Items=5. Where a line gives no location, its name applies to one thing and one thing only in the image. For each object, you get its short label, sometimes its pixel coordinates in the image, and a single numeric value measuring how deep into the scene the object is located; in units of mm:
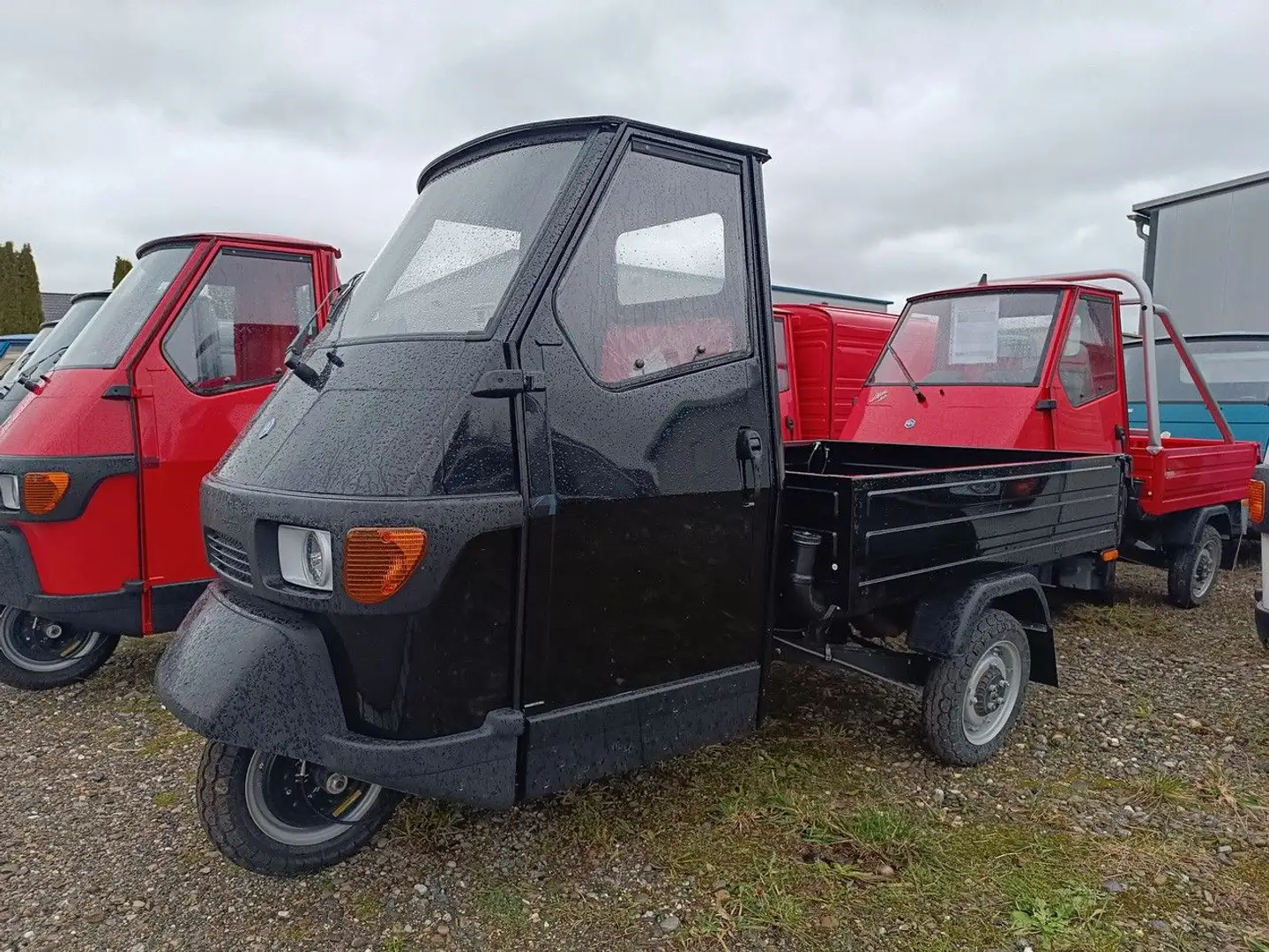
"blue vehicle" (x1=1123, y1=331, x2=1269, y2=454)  7711
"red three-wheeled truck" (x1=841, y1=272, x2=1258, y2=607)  5277
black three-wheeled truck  2260
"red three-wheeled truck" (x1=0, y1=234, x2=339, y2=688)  3926
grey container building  11844
